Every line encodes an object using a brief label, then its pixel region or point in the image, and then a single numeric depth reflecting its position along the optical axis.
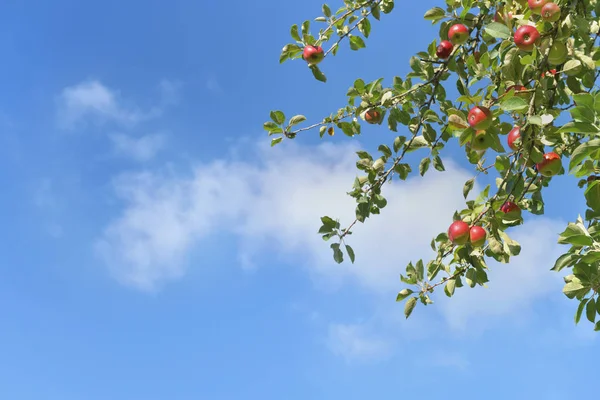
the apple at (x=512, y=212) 3.15
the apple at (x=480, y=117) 2.64
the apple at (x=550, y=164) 3.10
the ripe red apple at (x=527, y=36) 2.70
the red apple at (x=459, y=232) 3.10
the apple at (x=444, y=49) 4.07
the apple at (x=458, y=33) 3.62
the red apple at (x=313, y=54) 4.21
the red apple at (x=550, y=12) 2.71
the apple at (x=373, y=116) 3.81
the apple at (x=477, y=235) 3.10
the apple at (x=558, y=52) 2.68
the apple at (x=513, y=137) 3.01
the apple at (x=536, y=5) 2.76
